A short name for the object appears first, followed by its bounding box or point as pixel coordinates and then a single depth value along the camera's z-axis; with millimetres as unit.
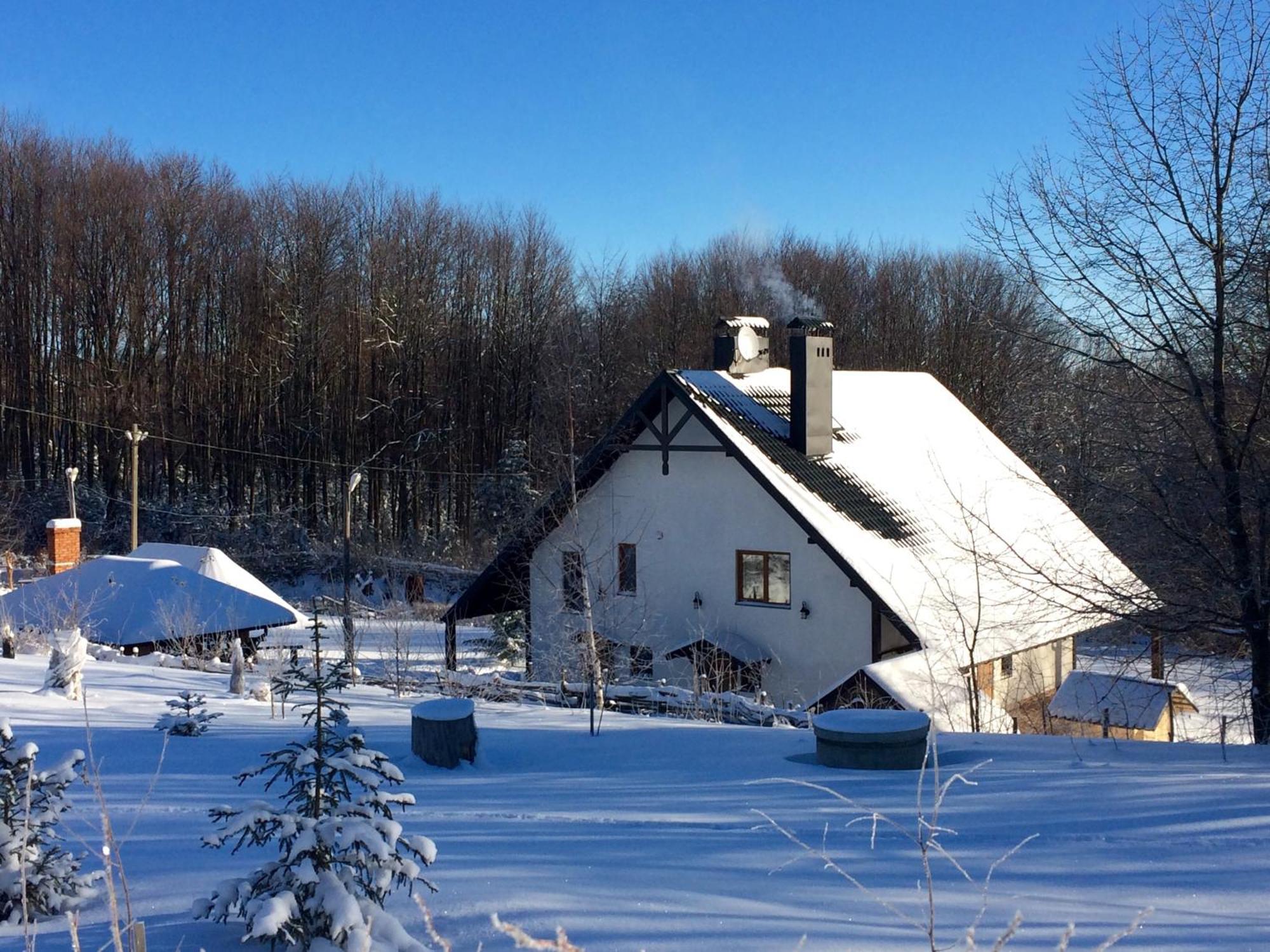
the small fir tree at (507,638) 21750
